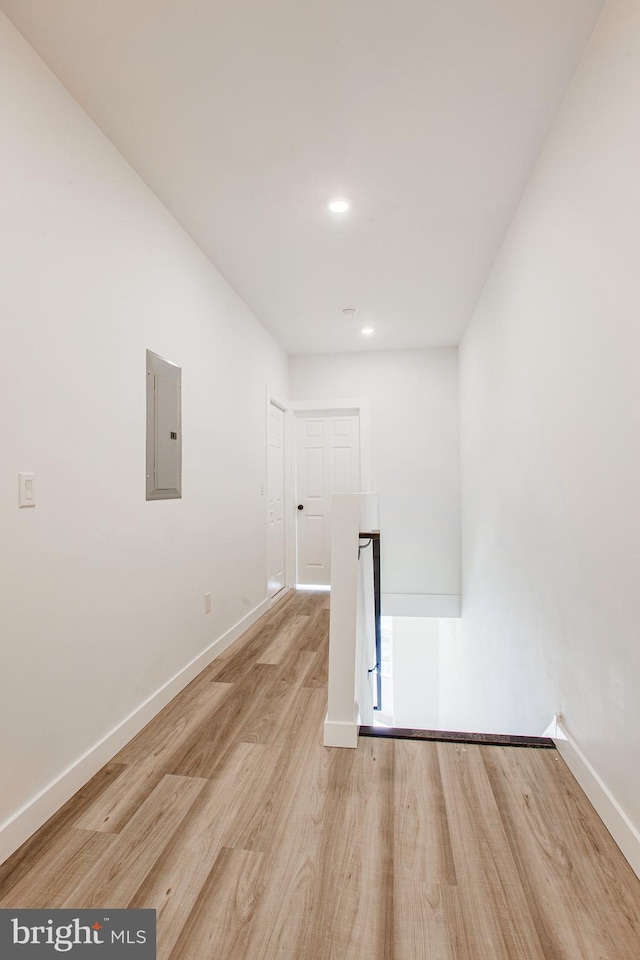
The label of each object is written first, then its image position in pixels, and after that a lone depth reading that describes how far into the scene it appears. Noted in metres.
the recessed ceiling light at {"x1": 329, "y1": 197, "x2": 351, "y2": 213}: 2.61
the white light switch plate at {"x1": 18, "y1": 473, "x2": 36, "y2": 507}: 1.58
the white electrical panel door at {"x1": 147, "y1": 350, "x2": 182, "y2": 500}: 2.42
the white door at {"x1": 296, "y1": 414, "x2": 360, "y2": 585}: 5.50
